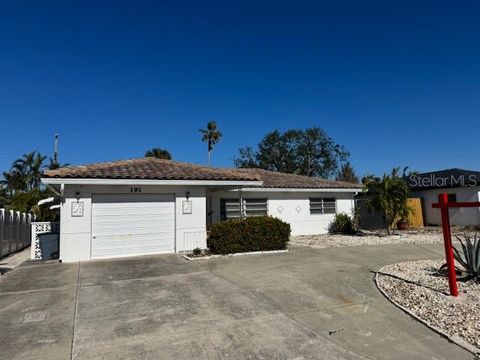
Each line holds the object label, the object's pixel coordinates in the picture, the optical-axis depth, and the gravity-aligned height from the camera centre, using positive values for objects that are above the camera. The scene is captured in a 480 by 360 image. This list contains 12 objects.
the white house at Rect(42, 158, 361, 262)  11.84 +0.51
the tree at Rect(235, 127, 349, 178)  58.31 +10.10
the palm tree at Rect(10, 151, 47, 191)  39.47 +5.72
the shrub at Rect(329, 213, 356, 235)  20.36 -0.64
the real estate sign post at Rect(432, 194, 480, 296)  6.73 -0.50
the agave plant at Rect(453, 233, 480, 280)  7.84 -1.12
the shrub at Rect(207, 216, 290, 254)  12.29 -0.68
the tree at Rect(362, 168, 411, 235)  17.77 +0.90
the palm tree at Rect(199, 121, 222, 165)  51.84 +12.10
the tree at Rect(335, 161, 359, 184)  52.76 +6.06
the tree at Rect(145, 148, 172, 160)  42.15 +7.82
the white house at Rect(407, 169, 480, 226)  23.05 +1.50
